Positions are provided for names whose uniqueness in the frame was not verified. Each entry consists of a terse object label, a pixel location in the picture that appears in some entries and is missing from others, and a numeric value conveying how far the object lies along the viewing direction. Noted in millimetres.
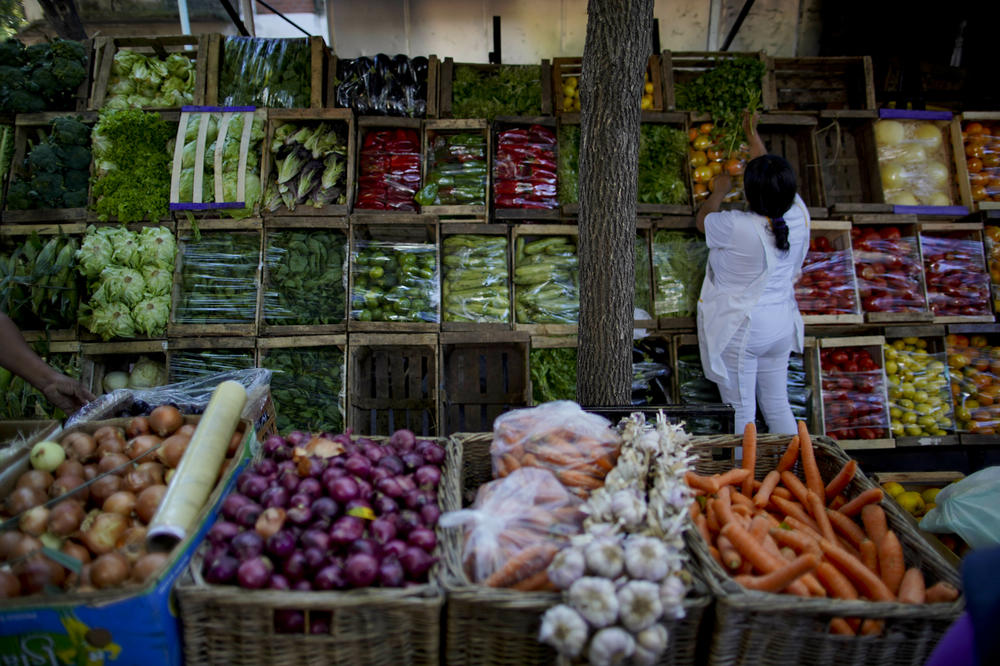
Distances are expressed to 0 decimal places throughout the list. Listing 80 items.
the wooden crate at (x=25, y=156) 4203
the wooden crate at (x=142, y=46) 4449
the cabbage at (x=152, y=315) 4008
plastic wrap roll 1646
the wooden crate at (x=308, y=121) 4234
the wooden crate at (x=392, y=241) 4129
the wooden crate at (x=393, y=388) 4199
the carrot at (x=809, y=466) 2264
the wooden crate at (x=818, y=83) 4984
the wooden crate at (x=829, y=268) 4363
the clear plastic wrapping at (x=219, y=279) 4137
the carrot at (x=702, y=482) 2158
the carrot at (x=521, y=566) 1591
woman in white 3619
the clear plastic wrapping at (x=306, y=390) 4086
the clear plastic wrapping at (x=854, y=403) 4336
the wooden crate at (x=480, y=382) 4316
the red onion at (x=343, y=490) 1779
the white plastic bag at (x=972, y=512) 2115
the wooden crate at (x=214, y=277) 4027
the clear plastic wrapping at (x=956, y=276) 4582
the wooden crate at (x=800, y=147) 4641
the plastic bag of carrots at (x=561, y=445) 1989
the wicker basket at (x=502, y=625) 1511
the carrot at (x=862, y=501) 2061
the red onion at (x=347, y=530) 1640
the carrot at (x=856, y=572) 1741
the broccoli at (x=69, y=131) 4207
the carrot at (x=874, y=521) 1976
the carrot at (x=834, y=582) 1771
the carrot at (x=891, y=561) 1823
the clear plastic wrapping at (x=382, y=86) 4480
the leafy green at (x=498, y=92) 4645
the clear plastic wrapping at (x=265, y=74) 4500
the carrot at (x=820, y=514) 2037
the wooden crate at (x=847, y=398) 4336
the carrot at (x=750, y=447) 2367
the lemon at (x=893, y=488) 3065
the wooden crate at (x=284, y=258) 4051
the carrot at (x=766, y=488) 2203
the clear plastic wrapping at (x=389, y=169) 4398
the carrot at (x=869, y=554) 1920
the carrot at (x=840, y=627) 1592
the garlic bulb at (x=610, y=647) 1355
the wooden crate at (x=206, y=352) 4016
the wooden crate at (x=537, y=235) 4223
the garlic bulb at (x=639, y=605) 1393
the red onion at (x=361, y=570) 1541
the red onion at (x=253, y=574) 1521
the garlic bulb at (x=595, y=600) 1387
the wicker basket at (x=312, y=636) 1490
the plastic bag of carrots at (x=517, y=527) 1598
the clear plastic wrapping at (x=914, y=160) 4785
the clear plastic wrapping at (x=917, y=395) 4402
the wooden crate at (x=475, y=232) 4184
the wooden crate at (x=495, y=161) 4363
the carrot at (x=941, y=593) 1638
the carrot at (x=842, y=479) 2195
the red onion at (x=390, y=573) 1545
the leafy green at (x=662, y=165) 4520
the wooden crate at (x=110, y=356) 4043
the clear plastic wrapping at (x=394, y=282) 4188
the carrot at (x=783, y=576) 1675
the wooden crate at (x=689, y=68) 4652
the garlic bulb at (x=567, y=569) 1470
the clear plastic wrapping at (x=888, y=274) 4492
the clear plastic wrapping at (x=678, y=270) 4406
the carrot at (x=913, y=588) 1681
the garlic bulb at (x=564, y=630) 1376
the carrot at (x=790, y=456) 2367
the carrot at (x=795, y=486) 2236
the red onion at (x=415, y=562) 1606
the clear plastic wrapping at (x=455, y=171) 4418
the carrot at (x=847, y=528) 2031
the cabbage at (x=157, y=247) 4090
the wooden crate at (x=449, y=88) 4586
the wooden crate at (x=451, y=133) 4285
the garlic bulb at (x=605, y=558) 1457
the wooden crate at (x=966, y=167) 4664
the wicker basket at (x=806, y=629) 1527
